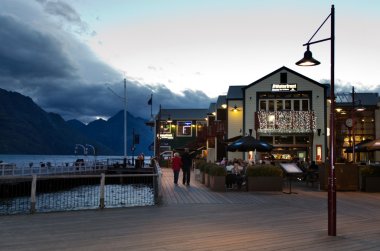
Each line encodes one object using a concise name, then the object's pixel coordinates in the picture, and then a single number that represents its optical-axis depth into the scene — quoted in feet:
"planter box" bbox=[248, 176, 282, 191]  65.62
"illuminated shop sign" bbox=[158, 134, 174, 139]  229.45
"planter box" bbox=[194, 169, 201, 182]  87.27
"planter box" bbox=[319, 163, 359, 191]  67.51
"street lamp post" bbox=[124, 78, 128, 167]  182.71
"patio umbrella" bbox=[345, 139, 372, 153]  79.83
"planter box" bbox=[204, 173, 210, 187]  71.73
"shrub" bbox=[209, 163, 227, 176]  65.31
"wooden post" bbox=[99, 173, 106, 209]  45.55
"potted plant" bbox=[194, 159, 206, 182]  85.15
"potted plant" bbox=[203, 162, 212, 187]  71.75
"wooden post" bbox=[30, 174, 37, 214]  41.98
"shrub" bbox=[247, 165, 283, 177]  66.00
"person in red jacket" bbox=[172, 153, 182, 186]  79.82
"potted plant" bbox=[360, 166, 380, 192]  67.10
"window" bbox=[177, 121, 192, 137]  234.99
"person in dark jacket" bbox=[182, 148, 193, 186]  77.19
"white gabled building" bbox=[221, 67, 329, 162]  121.70
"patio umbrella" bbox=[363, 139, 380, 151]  75.63
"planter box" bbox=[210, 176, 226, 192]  65.26
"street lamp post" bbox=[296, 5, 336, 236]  31.53
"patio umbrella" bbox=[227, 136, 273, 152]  77.77
